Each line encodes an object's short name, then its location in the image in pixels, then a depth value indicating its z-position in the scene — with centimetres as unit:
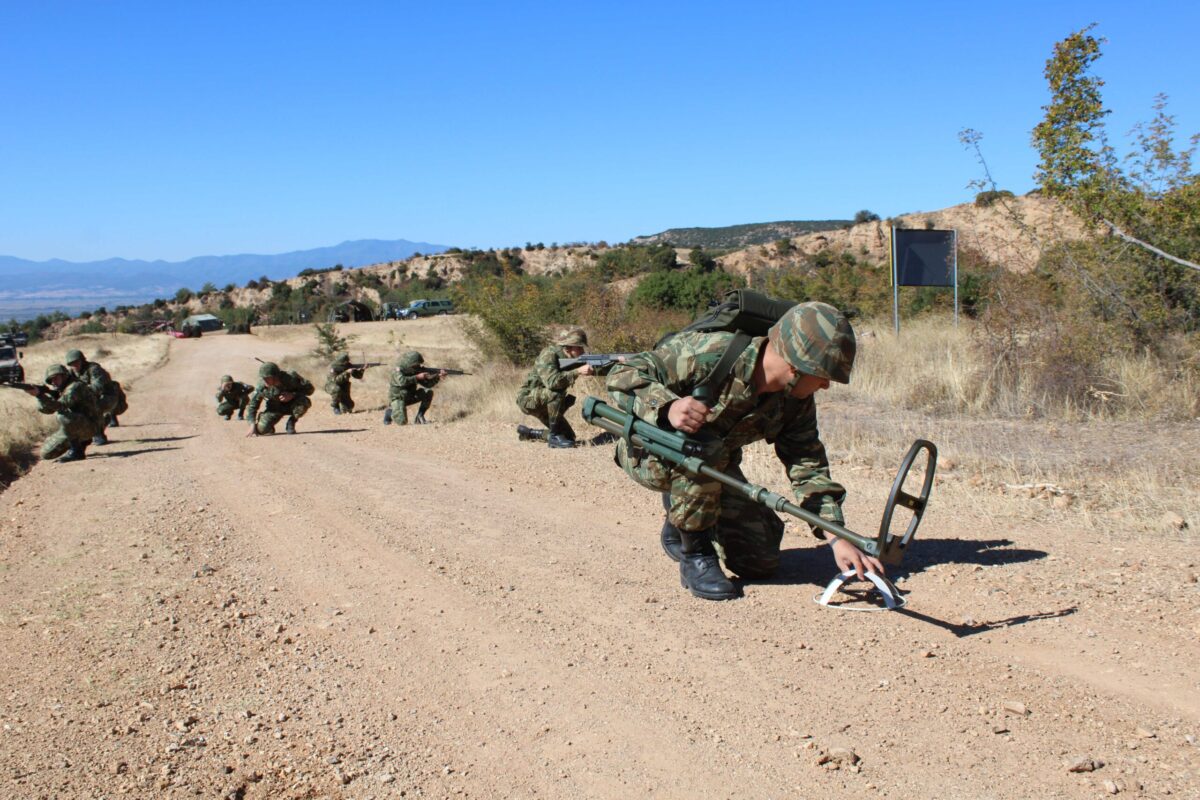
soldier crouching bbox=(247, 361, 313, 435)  1334
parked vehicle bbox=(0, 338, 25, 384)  2273
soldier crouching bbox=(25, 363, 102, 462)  1155
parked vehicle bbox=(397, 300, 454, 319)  5741
